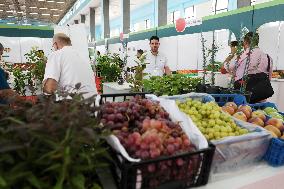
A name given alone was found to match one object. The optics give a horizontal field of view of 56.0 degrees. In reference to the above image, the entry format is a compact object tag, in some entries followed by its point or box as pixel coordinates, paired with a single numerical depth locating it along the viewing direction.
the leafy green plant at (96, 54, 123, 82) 6.27
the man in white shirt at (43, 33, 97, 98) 2.98
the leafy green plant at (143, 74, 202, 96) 2.91
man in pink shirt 3.69
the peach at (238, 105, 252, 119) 1.92
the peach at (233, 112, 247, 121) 1.82
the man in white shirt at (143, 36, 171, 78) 4.95
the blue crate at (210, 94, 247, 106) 2.36
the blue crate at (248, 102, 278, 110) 2.40
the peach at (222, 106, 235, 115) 1.96
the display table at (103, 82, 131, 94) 4.97
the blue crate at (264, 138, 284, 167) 1.47
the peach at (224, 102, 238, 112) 2.04
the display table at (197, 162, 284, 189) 1.30
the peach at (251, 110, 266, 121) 1.89
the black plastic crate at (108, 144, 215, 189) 1.09
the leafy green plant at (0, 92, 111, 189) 0.88
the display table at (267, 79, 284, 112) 5.94
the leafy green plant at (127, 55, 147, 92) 4.10
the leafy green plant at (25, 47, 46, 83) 6.11
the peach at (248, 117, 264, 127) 1.79
